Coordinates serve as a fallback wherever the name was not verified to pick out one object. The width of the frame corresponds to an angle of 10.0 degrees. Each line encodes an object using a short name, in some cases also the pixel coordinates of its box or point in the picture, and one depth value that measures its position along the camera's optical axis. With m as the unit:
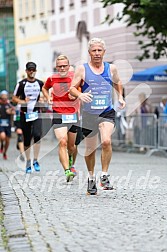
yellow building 46.28
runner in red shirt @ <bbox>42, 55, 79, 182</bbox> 12.85
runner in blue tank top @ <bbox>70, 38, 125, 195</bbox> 10.78
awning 29.02
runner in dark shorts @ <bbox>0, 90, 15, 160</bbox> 23.27
